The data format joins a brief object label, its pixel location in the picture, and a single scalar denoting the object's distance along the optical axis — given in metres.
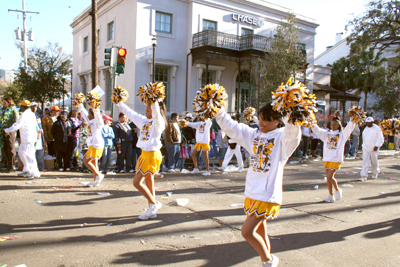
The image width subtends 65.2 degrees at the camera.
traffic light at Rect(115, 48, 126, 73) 9.38
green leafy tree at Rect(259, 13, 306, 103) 16.97
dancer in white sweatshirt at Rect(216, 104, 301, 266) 3.15
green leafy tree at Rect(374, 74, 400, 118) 27.52
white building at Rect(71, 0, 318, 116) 18.81
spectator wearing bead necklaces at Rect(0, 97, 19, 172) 8.85
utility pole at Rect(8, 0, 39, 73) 26.61
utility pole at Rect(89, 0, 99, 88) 11.33
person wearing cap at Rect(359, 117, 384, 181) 9.95
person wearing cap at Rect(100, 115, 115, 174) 9.53
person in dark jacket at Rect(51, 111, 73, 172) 9.70
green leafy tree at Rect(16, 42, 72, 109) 26.61
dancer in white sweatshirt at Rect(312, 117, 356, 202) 6.80
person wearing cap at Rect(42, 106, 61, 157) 10.31
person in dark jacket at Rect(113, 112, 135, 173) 9.82
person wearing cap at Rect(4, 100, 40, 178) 8.27
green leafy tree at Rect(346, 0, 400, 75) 22.83
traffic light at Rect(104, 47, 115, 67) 9.49
